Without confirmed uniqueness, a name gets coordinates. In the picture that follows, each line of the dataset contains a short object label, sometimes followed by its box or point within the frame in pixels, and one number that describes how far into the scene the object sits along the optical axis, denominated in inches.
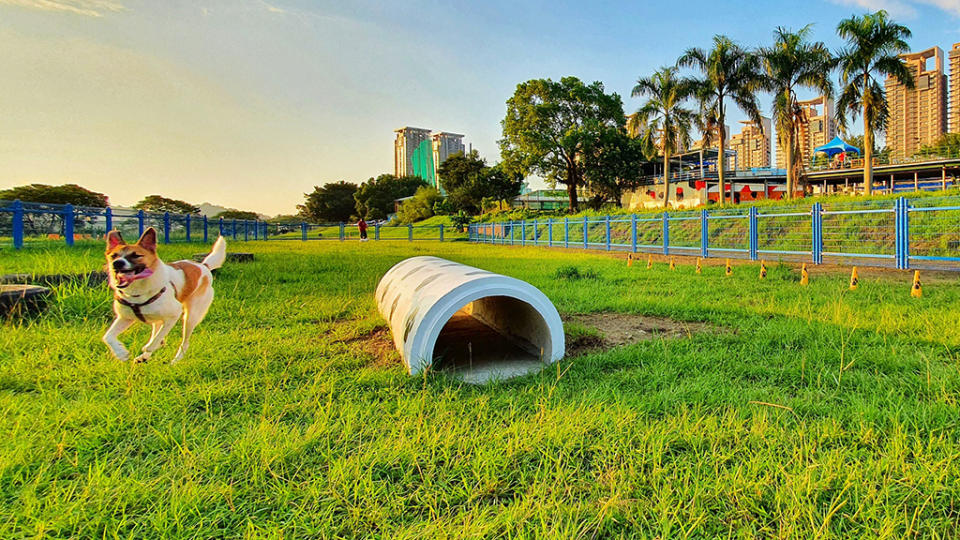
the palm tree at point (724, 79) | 985.5
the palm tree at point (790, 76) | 892.0
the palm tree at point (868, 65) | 789.9
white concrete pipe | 107.6
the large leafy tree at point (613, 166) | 1493.6
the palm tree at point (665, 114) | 1176.8
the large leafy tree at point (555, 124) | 1469.0
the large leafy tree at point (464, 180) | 1840.6
